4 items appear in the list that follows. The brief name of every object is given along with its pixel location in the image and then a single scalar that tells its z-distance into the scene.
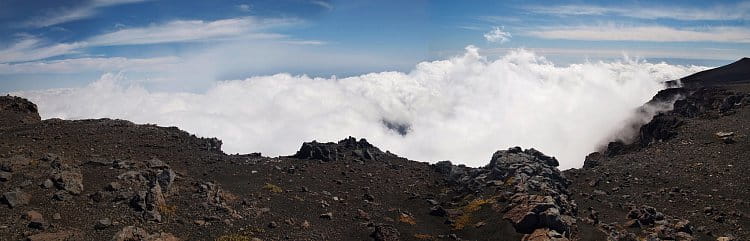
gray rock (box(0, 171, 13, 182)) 32.94
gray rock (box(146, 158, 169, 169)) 43.52
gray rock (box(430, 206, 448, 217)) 46.97
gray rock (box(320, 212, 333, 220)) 41.91
